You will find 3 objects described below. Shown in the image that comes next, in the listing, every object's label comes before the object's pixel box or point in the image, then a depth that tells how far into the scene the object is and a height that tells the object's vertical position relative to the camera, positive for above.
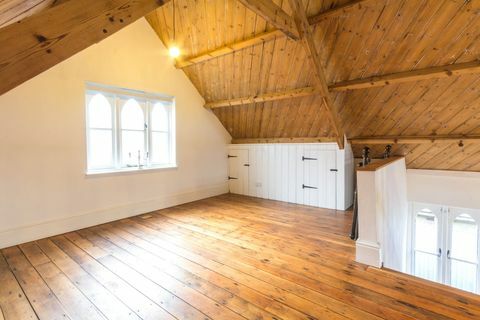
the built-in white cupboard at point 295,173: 4.46 -0.33
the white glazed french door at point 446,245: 4.48 -1.69
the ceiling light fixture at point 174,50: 4.25 +1.82
